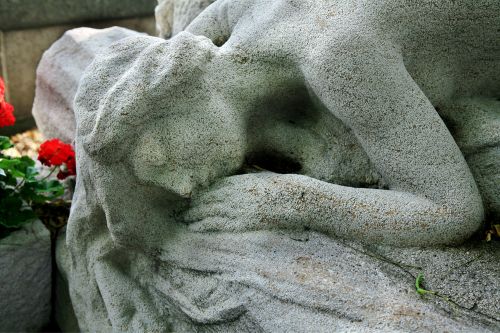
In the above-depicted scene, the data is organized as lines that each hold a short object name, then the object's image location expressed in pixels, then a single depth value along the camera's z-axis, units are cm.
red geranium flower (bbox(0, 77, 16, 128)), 160
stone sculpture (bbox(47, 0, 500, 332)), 105
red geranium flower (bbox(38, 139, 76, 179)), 162
